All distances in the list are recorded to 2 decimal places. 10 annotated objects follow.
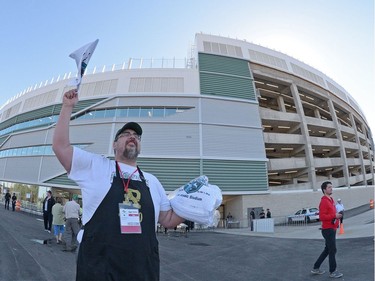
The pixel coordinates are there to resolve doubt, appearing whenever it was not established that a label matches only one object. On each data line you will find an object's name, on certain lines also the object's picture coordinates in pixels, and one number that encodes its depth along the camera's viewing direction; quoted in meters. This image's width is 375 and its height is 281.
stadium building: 26.88
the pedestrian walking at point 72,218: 9.05
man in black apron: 1.88
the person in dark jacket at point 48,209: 13.24
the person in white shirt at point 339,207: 13.81
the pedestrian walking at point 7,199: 26.10
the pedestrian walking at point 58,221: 9.90
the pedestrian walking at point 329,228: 5.66
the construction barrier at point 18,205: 28.63
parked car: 25.69
